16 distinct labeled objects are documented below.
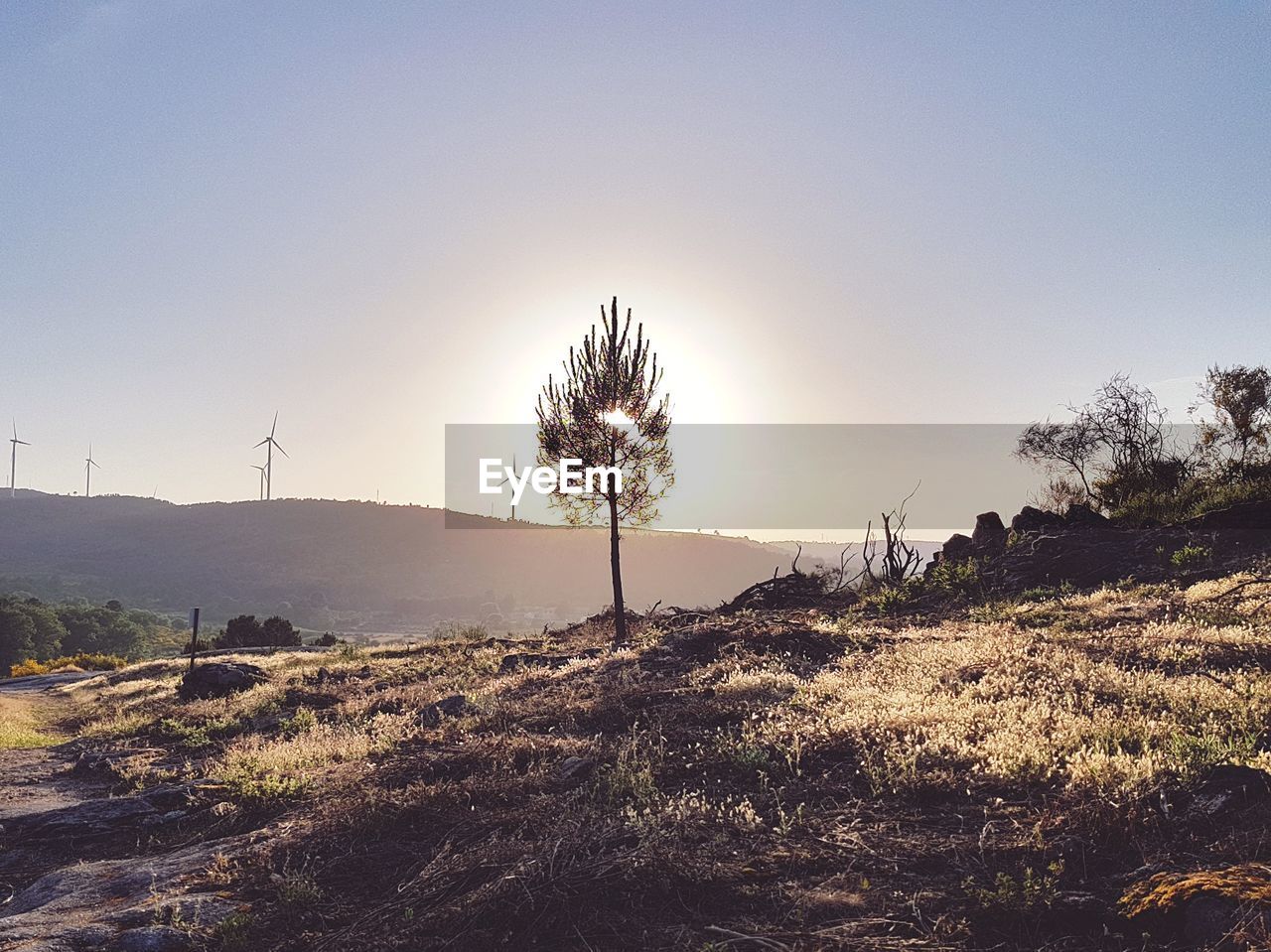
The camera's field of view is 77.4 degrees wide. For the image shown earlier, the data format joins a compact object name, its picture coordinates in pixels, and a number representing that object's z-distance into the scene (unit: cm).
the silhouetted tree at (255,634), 5219
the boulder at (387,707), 1574
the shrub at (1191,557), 1855
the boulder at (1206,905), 404
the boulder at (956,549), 2491
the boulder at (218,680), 2389
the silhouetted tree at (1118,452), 3088
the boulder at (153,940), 537
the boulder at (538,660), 1942
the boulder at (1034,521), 2417
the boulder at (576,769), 814
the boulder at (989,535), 2447
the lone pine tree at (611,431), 2517
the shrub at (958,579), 2084
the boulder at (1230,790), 545
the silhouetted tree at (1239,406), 3609
